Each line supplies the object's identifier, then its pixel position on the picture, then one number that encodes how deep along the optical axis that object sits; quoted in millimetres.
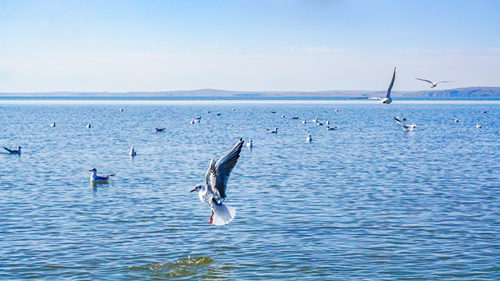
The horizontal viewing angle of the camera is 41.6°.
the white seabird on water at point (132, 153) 43688
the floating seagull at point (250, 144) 49753
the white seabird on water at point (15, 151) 45159
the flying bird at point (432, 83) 44594
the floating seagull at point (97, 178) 30438
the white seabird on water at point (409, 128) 73269
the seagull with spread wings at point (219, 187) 15156
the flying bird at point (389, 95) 38281
